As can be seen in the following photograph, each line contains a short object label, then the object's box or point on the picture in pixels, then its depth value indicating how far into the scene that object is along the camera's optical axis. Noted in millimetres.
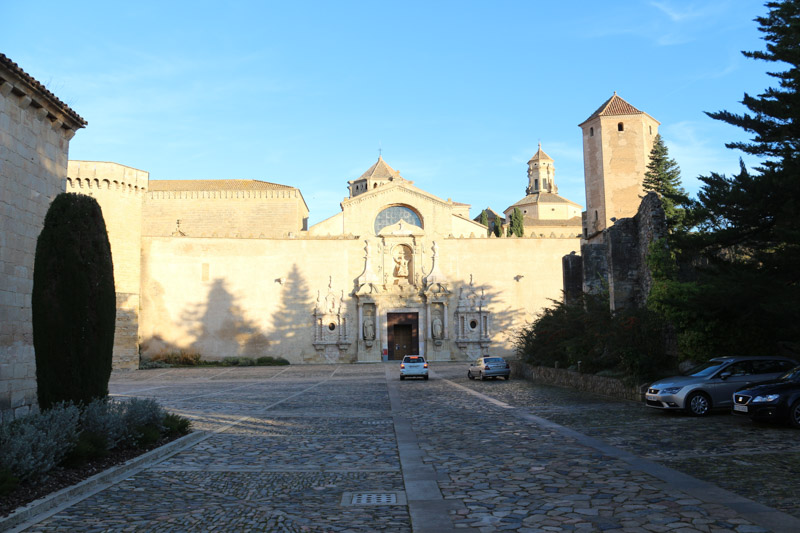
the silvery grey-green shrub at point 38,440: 6734
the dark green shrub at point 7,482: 6141
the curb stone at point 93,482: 5781
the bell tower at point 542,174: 106250
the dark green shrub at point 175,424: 10797
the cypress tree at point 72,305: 9547
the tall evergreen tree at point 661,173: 42906
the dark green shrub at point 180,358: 42562
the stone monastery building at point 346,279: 42344
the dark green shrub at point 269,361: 43438
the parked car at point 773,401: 11055
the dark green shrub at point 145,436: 9586
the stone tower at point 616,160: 51438
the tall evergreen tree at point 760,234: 14266
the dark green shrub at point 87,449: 7836
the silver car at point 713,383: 13203
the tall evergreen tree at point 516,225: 73938
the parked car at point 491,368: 27266
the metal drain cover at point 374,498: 6531
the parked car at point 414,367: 28375
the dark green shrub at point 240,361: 42897
